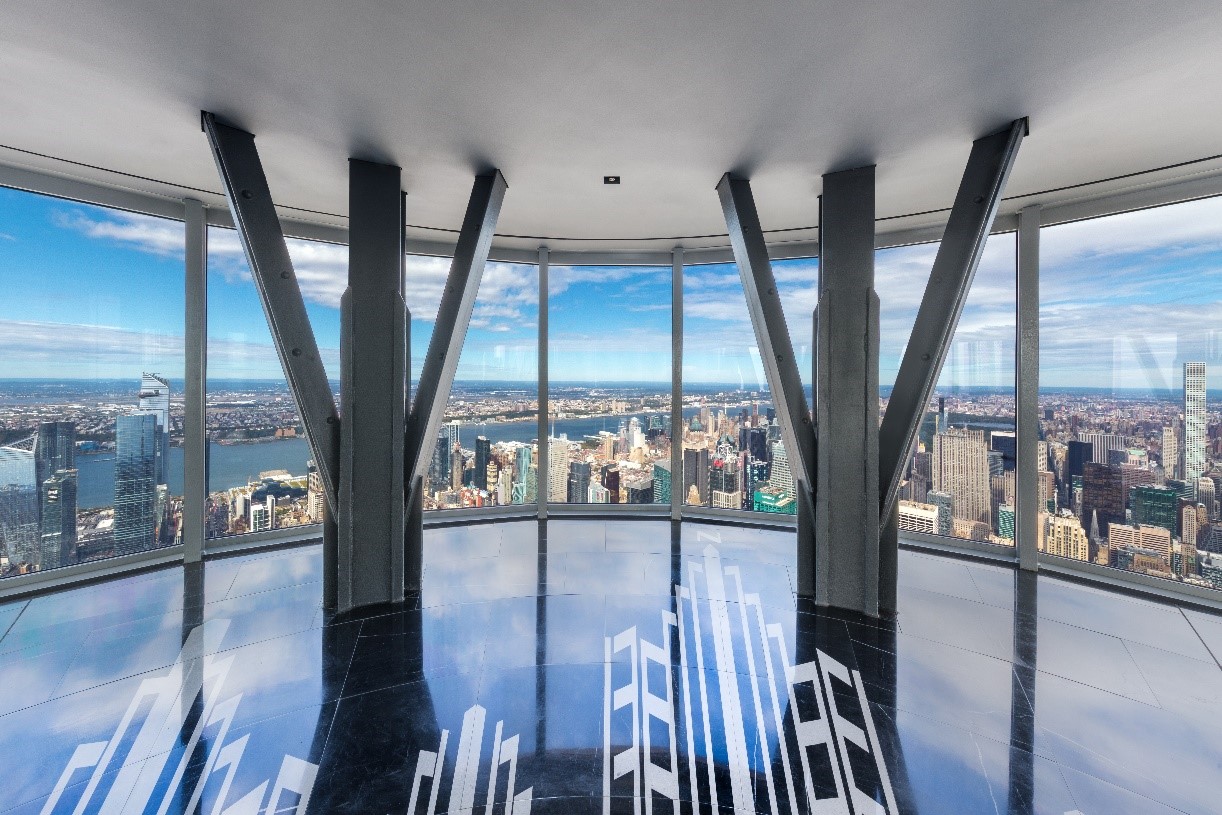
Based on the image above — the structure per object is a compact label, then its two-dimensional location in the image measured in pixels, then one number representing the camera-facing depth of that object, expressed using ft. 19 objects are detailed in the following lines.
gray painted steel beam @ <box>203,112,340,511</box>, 13.02
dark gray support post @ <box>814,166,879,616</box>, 15.06
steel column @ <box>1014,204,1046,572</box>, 18.54
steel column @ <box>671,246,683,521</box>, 25.11
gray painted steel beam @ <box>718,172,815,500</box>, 15.88
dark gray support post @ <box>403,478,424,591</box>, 16.15
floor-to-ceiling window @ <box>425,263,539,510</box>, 25.14
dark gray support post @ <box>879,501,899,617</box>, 15.03
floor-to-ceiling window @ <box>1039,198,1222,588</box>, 16.12
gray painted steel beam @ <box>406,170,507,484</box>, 15.60
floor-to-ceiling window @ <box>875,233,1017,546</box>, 19.45
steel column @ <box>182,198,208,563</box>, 18.70
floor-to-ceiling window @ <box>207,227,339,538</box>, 19.70
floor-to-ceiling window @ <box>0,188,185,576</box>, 16.02
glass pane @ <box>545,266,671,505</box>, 25.62
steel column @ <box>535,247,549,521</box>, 25.04
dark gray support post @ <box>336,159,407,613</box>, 14.84
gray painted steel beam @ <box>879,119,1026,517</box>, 13.16
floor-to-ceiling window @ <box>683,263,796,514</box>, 24.94
